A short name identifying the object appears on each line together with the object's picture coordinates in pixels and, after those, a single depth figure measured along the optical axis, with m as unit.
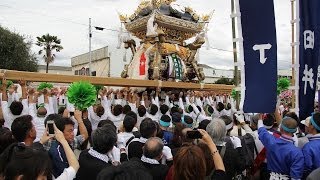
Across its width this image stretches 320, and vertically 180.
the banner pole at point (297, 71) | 4.11
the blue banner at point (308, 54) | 4.16
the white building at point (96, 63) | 30.95
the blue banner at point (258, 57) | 3.62
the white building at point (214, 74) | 45.34
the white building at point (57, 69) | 47.13
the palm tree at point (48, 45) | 34.22
